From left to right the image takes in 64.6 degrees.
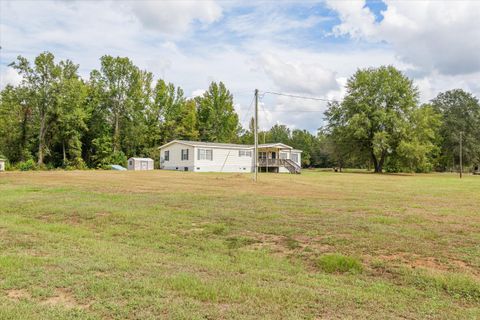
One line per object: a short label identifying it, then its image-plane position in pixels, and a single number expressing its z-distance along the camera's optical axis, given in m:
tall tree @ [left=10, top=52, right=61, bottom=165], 38.22
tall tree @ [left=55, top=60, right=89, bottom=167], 38.94
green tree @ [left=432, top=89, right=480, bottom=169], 52.81
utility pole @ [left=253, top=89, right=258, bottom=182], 23.31
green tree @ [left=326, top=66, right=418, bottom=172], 42.25
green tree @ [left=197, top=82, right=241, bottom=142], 56.47
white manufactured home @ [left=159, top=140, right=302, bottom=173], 36.53
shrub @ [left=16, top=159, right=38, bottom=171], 35.25
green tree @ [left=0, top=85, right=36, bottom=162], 39.93
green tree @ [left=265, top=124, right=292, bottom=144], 82.56
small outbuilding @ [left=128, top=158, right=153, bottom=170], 38.16
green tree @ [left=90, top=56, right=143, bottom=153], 43.62
